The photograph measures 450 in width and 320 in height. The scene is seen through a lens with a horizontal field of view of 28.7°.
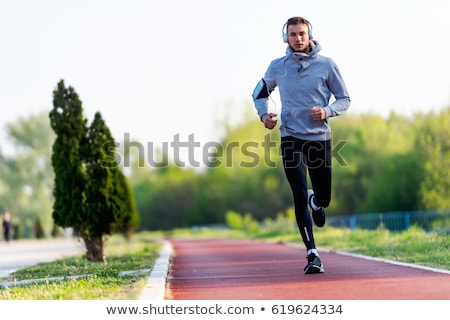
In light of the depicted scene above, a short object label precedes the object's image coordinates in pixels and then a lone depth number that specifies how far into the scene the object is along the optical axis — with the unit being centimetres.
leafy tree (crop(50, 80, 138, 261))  1402
